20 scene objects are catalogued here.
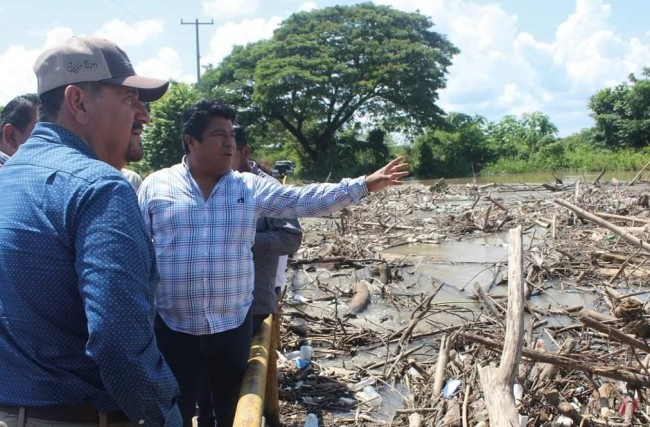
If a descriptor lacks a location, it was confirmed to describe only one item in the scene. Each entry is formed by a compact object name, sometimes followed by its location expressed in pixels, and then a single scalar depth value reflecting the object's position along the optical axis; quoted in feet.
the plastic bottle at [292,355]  15.84
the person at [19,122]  11.09
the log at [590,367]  9.27
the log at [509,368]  7.39
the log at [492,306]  16.02
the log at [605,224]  10.11
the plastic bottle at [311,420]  11.83
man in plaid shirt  8.02
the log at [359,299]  21.67
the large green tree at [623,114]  105.19
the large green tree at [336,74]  104.22
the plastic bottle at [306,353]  15.37
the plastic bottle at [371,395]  13.79
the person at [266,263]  10.23
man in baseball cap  4.40
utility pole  117.39
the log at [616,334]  8.96
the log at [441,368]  12.35
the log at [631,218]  20.13
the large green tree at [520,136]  124.88
